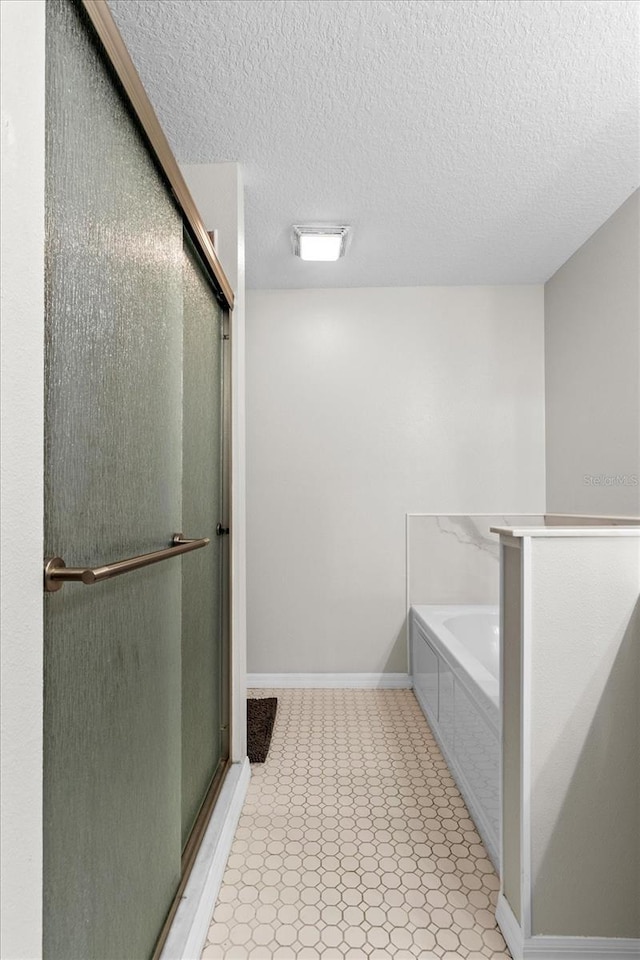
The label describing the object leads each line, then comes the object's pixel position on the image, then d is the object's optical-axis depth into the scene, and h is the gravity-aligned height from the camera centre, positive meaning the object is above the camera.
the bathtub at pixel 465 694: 1.78 -0.83
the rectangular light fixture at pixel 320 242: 2.66 +1.15
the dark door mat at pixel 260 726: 2.44 -1.11
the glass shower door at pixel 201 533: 1.60 -0.15
